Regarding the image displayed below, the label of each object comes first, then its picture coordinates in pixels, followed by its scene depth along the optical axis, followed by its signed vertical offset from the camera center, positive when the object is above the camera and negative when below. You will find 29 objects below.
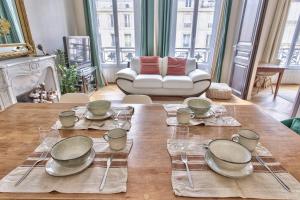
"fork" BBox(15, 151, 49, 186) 0.63 -0.49
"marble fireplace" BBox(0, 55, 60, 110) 1.93 -0.48
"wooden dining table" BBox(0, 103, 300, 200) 0.60 -0.50
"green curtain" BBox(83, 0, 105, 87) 3.93 +0.09
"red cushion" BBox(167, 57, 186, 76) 3.72 -0.60
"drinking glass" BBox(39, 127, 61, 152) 0.83 -0.49
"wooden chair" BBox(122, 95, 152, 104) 1.54 -0.53
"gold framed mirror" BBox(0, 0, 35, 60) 2.09 +0.06
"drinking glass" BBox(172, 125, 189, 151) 0.83 -0.49
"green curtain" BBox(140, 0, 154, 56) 3.88 +0.18
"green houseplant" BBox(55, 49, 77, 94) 3.14 -0.66
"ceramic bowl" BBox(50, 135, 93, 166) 0.70 -0.47
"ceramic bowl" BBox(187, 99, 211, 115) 1.11 -0.45
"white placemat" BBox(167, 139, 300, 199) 0.58 -0.49
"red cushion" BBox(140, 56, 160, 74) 3.75 -0.59
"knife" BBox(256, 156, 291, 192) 0.60 -0.49
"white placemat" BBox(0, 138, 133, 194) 0.60 -0.49
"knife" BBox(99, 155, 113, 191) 0.60 -0.49
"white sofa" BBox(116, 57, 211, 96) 3.28 -0.85
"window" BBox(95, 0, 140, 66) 4.20 +0.15
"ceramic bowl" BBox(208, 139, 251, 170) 0.65 -0.46
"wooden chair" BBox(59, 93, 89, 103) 1.59 -0.54
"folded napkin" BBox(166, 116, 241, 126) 1.04 -0.49
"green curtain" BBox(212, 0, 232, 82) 3.86 -0.06
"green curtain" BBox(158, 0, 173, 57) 3.88 +0.22
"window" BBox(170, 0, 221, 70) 4.19 +0.17
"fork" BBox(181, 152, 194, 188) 0.63 -0.49
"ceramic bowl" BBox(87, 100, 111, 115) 1.10 -0.43
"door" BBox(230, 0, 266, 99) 3.03 -0.15
